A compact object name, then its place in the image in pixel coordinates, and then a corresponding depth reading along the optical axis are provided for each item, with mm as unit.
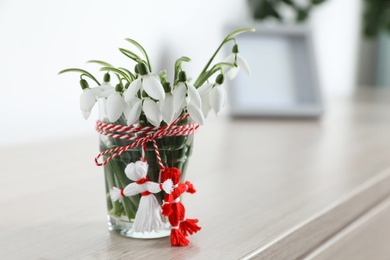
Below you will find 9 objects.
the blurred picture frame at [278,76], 1462
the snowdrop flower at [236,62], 763
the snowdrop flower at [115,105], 710
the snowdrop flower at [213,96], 733
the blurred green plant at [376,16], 2141
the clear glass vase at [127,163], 730
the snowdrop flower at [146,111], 705
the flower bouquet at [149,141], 710
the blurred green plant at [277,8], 1623
